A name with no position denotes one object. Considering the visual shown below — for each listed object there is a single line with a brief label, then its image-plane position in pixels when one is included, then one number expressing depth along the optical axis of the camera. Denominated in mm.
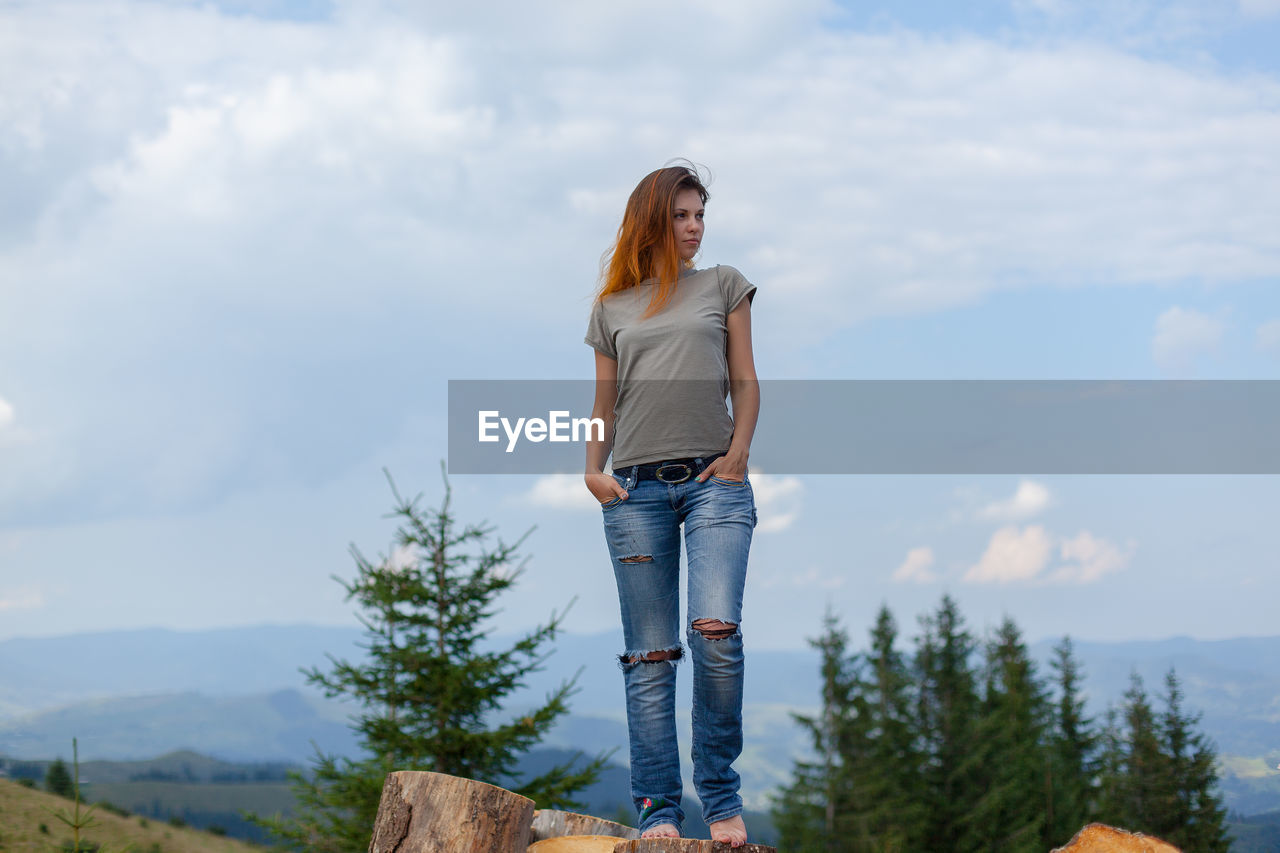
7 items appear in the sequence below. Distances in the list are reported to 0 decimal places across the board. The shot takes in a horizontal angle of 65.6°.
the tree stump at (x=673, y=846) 4191
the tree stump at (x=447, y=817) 4438
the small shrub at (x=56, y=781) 9859
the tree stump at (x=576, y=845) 4832
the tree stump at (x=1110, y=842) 4430
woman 4535
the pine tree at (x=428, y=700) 10852
